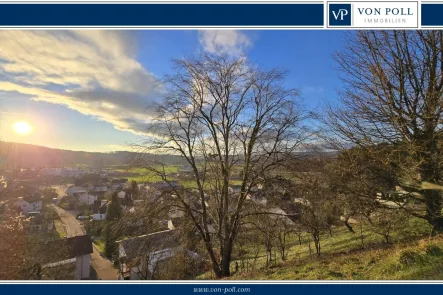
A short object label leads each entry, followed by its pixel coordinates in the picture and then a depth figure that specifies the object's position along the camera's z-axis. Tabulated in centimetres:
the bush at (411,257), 387
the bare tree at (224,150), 621
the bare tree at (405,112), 494
